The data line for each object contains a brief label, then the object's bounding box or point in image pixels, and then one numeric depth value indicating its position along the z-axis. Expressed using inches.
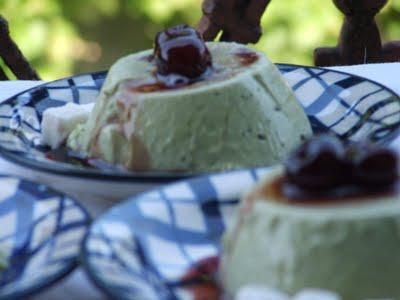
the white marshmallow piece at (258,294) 24.2
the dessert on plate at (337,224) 25.0
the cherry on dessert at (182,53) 29.6
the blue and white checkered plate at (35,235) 25.1
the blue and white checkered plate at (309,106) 29.9
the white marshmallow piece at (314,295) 24.2
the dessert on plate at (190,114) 29.4
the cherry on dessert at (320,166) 24.9
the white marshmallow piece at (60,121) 30.9
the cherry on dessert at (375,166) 25.0
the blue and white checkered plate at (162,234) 24.9
